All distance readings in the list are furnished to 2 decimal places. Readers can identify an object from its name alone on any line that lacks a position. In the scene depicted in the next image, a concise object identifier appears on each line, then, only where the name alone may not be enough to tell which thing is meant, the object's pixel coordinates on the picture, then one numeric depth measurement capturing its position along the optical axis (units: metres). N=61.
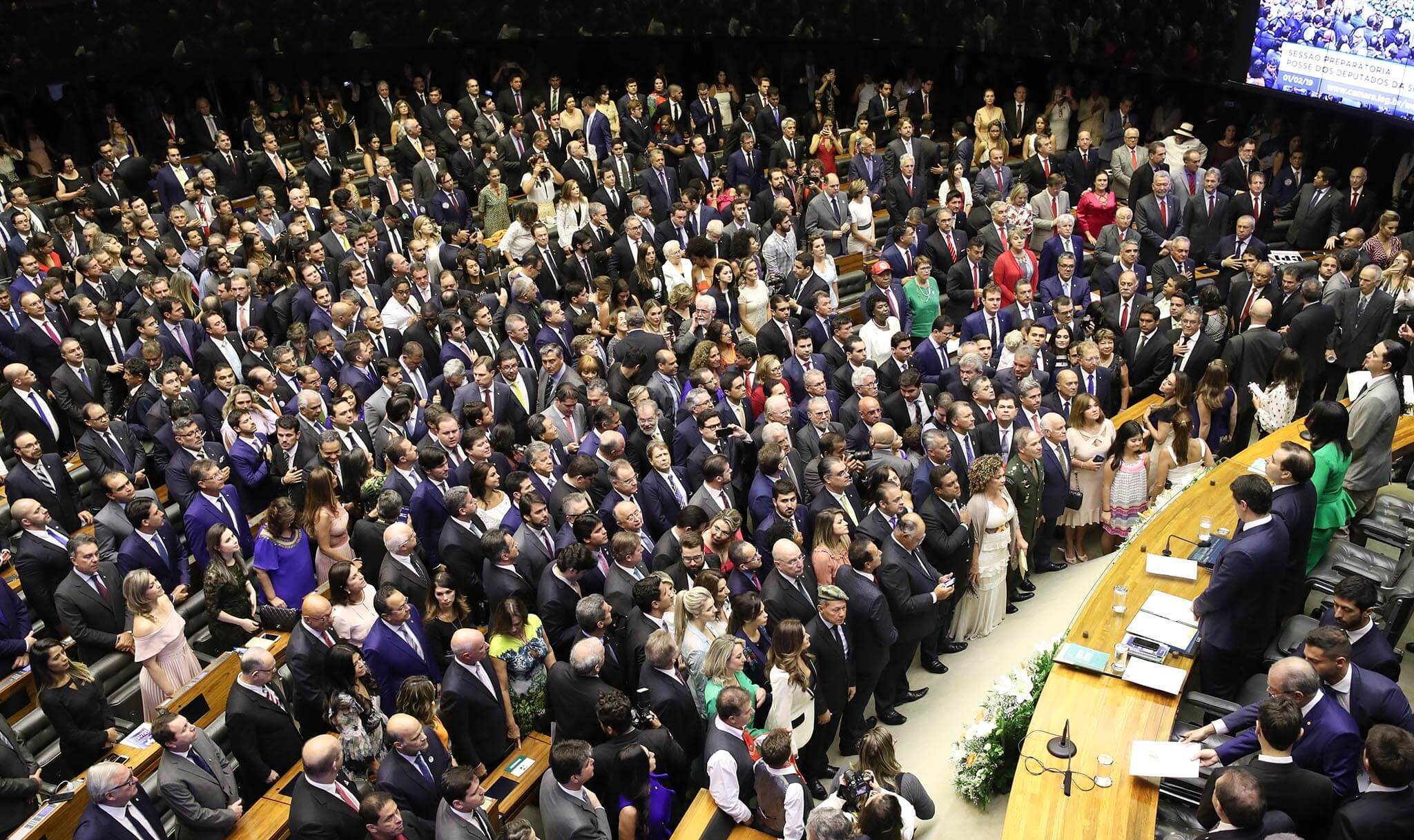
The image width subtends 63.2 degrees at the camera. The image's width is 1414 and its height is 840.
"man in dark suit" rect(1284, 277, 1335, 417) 9.45
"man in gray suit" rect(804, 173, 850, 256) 11.84
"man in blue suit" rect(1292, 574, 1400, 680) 5.48
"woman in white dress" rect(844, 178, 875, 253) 11.80
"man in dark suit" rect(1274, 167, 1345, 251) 11.89
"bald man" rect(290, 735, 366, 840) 5.27
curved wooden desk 5.18
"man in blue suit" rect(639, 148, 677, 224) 12.65
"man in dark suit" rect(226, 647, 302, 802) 5.80
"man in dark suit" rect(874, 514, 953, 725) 6.81
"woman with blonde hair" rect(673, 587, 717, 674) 6.08
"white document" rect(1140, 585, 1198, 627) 6.34
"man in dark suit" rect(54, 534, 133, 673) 6.57
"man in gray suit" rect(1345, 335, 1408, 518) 7.45
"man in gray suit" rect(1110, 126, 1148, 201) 13.07
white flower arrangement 5.99
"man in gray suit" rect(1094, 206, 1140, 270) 11.08
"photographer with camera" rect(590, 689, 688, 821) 5.52
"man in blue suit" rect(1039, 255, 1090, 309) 10.43
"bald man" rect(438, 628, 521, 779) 5.90
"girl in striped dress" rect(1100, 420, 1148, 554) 8.01
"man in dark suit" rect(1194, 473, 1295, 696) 5.93
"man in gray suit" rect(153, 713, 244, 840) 5.38
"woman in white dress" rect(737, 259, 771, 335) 10.19
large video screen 12.03
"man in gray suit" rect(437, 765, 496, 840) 5.12
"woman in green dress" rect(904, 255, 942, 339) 10.45
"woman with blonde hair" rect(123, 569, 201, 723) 6.17
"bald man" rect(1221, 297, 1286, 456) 9.14
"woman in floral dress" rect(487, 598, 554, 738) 6.16
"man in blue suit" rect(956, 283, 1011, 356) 9.88
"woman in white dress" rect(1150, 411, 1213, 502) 8.14
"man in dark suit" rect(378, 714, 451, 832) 5.44
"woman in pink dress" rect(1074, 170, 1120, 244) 11.96
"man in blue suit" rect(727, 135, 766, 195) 13.47
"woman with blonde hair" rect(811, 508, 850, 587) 6.66
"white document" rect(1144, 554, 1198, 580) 6.70
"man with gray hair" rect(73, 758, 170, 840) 5.18
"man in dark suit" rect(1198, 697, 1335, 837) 4.79
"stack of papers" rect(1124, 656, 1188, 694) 5.86
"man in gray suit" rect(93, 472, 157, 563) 7.04
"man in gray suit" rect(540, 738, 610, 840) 5.16
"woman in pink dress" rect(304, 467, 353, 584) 7.11
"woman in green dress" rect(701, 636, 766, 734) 5.75
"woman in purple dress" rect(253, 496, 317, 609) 6.83
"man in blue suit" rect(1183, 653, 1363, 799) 5.00
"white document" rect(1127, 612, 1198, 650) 6.14
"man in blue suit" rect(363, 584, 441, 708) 6.11
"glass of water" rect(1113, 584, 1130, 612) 6.47
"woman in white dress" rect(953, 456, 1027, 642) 7.36
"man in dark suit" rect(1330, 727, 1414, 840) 4.53
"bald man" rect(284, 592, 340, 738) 6.07
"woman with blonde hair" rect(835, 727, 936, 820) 5.30
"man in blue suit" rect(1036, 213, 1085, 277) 10.76
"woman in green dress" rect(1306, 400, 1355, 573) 6.70
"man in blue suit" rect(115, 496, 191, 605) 7.00
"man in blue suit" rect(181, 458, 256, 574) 7.18
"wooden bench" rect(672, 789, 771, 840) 5.37
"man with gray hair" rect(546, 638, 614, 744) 5.83
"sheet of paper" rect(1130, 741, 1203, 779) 5.24
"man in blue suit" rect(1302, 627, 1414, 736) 5.18
